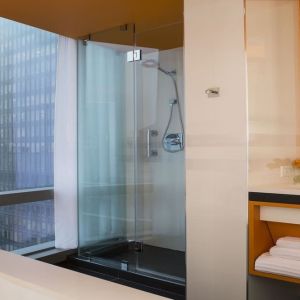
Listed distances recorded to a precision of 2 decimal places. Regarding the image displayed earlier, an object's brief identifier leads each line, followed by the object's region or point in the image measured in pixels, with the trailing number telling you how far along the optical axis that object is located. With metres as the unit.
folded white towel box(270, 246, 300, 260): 1.83
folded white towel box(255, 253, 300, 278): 1.80
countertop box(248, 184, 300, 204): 1.79
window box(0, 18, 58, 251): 3.52
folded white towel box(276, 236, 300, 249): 1.86
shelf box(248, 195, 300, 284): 1.86
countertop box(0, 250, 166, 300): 0.88
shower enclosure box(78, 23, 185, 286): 3.66
